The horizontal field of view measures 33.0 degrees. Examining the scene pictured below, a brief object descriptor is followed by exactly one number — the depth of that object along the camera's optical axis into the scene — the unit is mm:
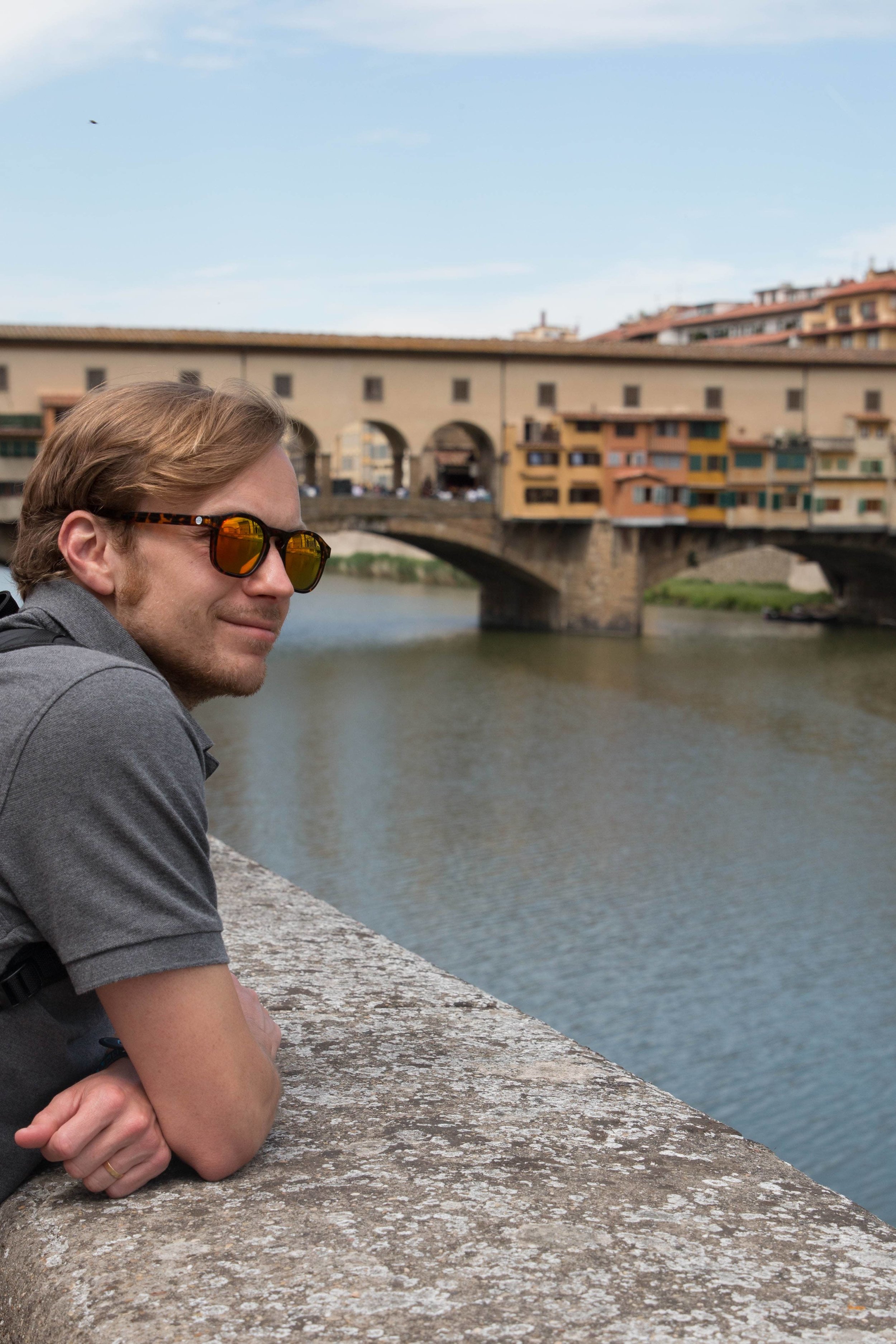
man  1265
